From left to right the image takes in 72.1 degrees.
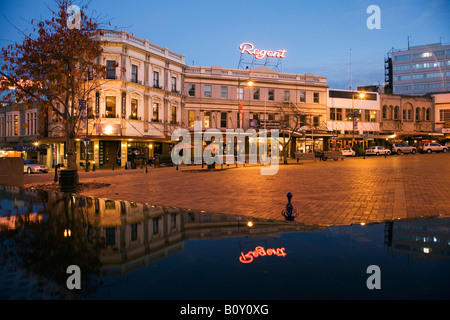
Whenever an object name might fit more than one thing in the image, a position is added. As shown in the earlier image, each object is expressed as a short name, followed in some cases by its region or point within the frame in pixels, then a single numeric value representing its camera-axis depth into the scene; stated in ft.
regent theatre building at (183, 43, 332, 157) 144.77
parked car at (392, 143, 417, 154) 160.56
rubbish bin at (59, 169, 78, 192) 45.68
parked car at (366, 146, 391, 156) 157.17
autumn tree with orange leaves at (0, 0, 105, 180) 46.24
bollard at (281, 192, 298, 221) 21.55
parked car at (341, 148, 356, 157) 156.07
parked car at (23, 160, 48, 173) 99.22
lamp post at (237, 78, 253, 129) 141.83
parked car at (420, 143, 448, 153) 161.89
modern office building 302.25
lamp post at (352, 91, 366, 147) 163.02
